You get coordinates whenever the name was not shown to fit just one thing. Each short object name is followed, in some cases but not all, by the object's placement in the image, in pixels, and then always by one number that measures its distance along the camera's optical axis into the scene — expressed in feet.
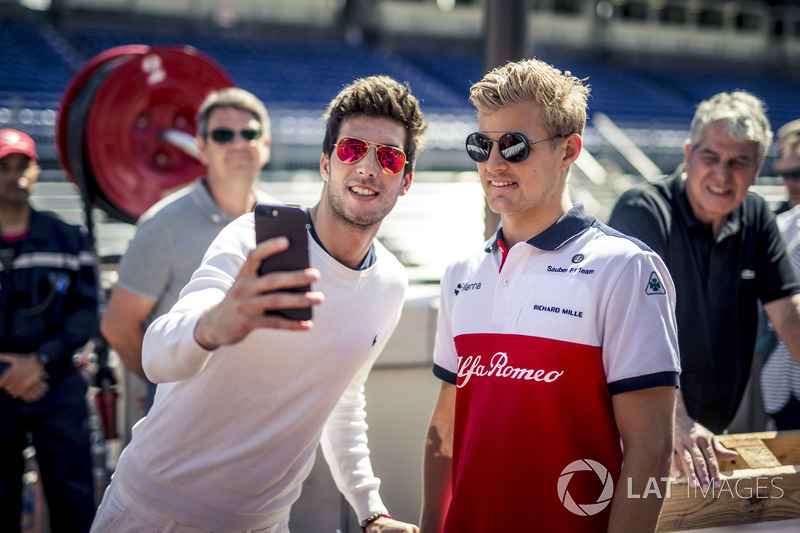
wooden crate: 7.10
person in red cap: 11.64
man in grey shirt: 10.39
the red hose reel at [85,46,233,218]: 12.28
